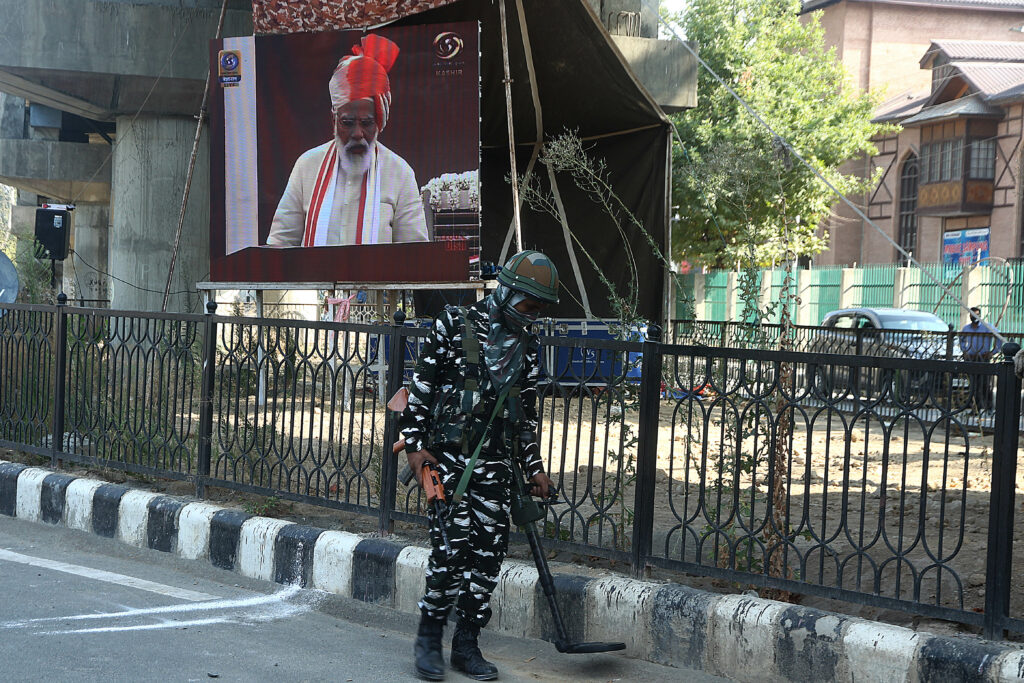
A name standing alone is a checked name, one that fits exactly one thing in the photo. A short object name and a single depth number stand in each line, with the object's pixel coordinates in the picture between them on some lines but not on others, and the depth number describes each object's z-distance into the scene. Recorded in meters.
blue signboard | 38.47
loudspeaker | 16.45
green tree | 28.75
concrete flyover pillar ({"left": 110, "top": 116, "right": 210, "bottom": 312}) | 15.12
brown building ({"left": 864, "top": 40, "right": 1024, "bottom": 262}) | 38.22
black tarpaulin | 11.45
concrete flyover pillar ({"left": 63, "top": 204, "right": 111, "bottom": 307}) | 28.09
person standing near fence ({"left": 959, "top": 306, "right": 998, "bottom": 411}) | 12.75
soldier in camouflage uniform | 4.34
